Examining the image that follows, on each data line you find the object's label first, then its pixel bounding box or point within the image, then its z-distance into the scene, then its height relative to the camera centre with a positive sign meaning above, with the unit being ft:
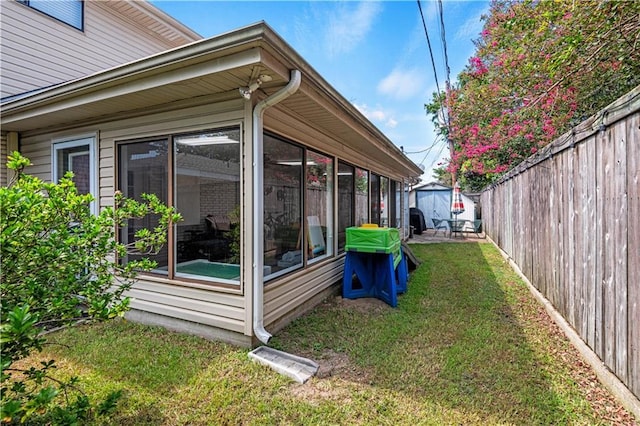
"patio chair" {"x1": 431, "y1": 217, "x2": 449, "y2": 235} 45.51 -2.11
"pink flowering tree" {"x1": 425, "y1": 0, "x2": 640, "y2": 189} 11.42 +6.71
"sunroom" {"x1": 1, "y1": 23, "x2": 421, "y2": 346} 9.33 +2.19
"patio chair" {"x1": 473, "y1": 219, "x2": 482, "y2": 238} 42.57 -1.76
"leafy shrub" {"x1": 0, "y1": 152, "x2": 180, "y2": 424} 5.29 -1.17
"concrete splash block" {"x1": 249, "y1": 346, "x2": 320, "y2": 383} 8.71 -4.29
